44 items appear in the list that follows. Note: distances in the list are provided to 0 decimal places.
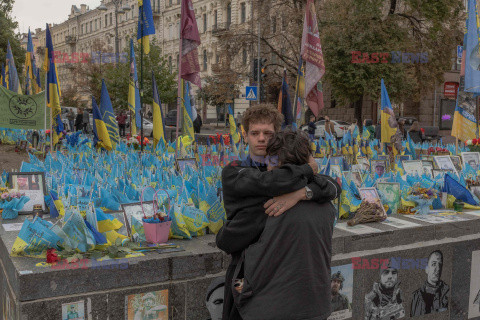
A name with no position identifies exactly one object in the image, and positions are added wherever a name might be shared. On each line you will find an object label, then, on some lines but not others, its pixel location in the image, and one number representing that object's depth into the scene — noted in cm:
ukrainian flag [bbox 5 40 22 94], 1889
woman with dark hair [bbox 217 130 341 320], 222
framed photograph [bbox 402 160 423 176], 611
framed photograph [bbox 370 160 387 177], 659
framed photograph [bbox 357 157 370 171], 680
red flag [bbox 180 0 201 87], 741
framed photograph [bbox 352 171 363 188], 483
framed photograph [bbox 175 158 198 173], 622
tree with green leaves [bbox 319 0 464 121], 2280
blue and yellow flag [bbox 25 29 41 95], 1811
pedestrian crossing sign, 2032
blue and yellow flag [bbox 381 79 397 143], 840
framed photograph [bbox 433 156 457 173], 652
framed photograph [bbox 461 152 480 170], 675
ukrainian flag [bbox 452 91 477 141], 820
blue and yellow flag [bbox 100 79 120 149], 963
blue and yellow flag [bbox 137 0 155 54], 1067
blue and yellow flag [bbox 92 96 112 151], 952
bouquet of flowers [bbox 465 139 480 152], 919
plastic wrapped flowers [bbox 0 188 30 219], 393
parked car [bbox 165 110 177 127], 2983
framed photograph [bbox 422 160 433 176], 593
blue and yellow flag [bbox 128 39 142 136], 1161
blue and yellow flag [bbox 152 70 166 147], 931
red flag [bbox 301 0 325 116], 642
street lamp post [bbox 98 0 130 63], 3462
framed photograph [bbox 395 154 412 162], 759
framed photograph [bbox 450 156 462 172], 670
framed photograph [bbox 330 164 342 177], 490
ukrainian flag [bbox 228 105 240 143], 960
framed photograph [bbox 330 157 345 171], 585
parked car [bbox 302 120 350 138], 2751
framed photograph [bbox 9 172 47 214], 413
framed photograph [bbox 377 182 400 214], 459
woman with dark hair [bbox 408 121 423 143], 1288
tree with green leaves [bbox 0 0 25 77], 3303
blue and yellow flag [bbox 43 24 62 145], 1022
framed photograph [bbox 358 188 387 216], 429
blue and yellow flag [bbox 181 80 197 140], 858
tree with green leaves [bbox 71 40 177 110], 3719
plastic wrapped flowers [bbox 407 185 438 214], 459
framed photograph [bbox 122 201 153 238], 349
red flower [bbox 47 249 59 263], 294
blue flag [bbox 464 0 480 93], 772
